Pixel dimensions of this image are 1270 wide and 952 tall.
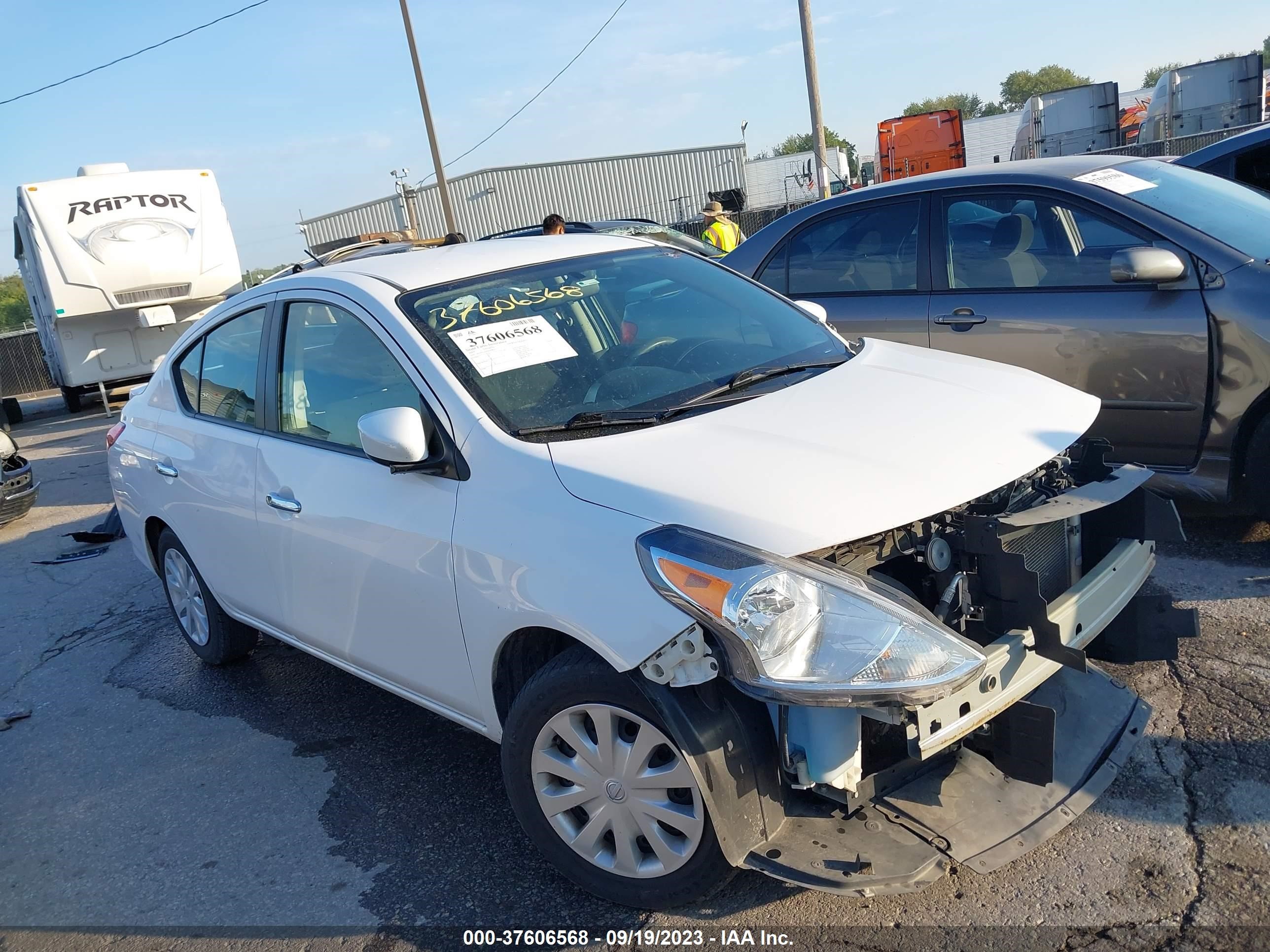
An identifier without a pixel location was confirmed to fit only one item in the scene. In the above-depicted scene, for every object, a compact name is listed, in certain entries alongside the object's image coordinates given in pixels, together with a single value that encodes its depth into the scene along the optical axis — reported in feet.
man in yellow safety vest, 39.32
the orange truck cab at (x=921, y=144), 85.10
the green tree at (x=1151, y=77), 295.48
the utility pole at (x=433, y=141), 76.33
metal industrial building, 129.80
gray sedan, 14.03
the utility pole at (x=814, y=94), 54.54
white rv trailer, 47.60
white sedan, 7.76
